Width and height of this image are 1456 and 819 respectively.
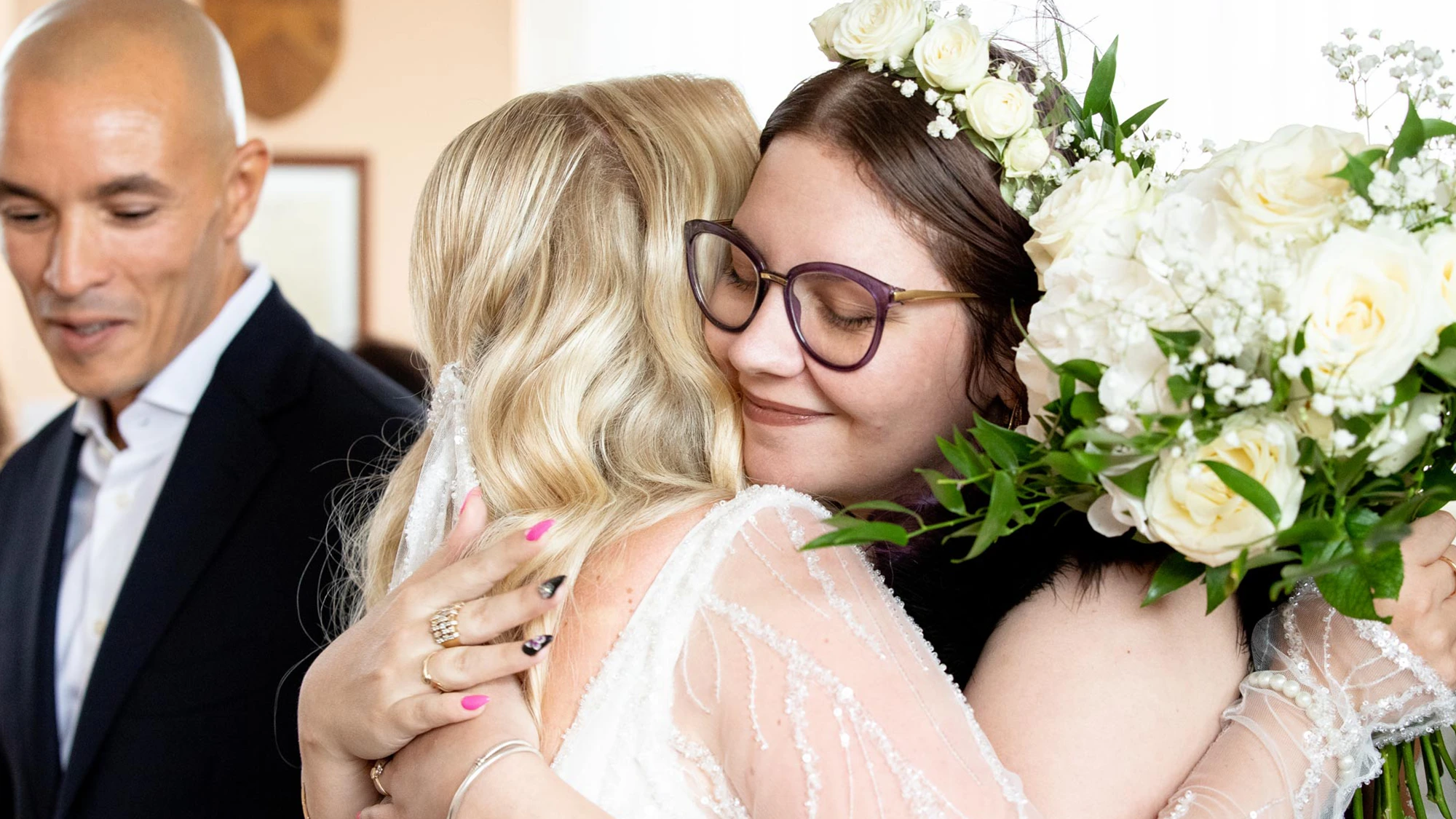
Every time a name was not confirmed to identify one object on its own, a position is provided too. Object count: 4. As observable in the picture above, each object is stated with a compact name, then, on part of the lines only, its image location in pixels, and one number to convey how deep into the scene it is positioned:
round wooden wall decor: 4.54
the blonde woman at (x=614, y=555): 1.23
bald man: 2.34
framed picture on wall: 4.57
